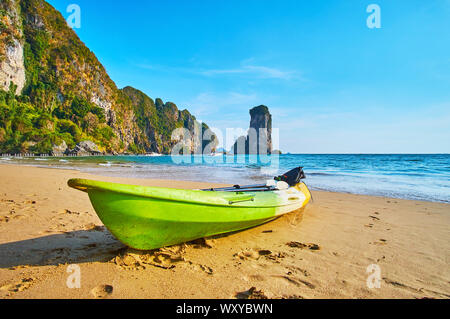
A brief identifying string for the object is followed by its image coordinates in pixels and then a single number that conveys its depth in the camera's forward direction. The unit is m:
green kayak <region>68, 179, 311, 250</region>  2.36
